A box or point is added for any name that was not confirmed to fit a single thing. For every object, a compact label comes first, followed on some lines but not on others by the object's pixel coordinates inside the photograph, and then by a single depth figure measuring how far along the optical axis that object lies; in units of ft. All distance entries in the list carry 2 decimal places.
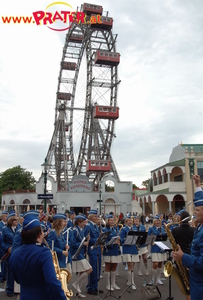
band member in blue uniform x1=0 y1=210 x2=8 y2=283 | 33.78
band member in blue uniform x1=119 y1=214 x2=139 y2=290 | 29.96
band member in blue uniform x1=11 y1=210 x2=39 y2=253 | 21.80
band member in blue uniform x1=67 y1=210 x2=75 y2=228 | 36.43
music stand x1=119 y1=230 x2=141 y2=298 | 27.30
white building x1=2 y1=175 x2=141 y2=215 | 128.67
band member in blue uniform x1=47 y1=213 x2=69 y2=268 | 21.63
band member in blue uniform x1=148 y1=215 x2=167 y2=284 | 30.32
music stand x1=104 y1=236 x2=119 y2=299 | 26.97
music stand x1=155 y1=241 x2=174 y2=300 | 22.14
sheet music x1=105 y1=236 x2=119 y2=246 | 27.20
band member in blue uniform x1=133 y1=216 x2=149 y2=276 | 37.14
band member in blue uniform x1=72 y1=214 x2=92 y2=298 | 26.40
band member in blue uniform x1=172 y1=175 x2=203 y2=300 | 12.53
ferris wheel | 154.10
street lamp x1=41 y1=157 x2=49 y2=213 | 73.82
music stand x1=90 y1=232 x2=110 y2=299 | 24.67
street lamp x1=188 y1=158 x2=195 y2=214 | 134.31
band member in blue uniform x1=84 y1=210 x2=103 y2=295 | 28.81
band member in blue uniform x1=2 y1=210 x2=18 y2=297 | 28.55
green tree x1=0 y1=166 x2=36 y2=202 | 227.81
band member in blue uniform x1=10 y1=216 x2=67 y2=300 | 10.81
